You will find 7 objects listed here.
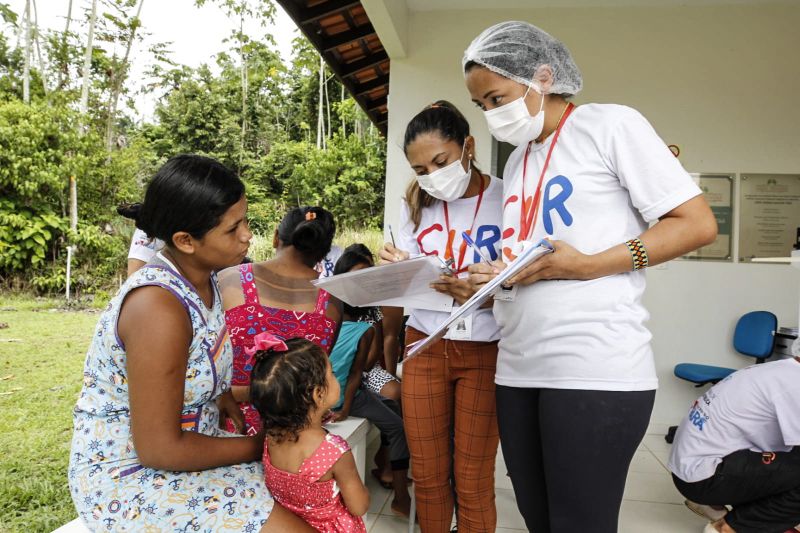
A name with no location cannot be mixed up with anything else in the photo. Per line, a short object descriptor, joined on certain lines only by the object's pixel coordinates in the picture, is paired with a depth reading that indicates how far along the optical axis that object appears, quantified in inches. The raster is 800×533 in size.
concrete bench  87.0
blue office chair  140.9
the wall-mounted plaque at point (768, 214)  149.5
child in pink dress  51.3
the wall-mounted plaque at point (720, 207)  150.9
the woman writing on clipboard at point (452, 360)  61.7
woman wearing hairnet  41.2
